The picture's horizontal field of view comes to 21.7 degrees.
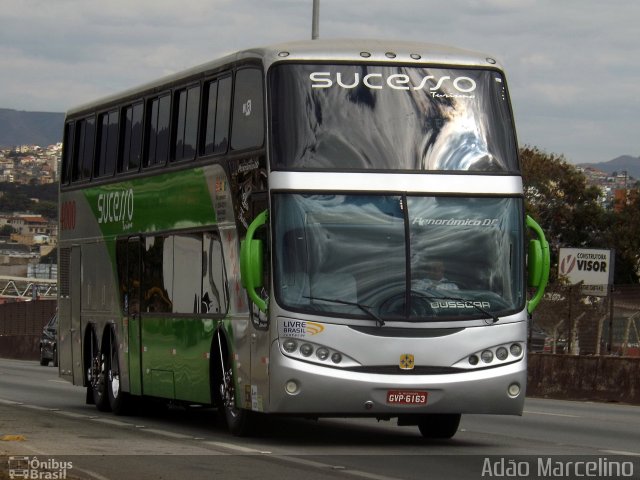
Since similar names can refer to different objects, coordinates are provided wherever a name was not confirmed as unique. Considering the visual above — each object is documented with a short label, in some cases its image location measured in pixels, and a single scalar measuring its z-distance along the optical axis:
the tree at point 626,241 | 86.44
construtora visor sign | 35.75
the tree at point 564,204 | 88.69
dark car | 52.22
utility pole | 36.22
